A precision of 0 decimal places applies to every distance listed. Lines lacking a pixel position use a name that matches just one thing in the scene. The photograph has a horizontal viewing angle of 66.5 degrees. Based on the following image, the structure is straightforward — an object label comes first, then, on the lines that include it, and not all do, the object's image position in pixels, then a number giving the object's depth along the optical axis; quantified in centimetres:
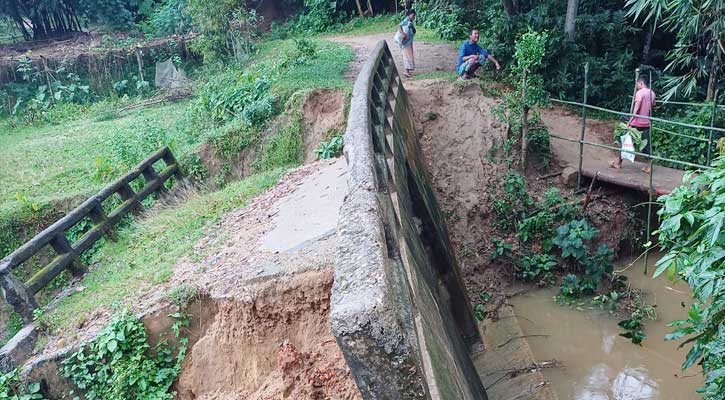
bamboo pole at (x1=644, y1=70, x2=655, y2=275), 809
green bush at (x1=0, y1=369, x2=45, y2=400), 481
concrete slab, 550
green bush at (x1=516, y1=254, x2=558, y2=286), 880
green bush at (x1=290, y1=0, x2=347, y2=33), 2261
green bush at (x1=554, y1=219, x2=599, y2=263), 856
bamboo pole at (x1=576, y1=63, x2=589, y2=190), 894
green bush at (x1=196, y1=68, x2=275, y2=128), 1085
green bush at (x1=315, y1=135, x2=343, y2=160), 902
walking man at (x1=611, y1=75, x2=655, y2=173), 836
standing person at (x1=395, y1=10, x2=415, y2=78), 1174
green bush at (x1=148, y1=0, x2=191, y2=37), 2264
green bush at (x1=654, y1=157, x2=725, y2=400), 380
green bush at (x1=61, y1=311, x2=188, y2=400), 472
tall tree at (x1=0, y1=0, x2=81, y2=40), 2256
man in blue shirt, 1095
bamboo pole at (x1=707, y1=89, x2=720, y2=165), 807
